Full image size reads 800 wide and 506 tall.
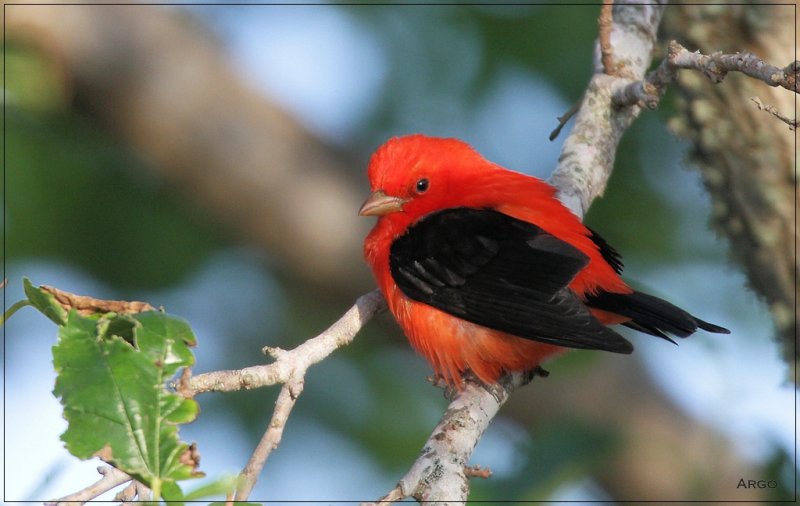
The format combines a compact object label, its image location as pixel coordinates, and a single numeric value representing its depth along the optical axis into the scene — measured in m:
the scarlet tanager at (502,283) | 7.63
